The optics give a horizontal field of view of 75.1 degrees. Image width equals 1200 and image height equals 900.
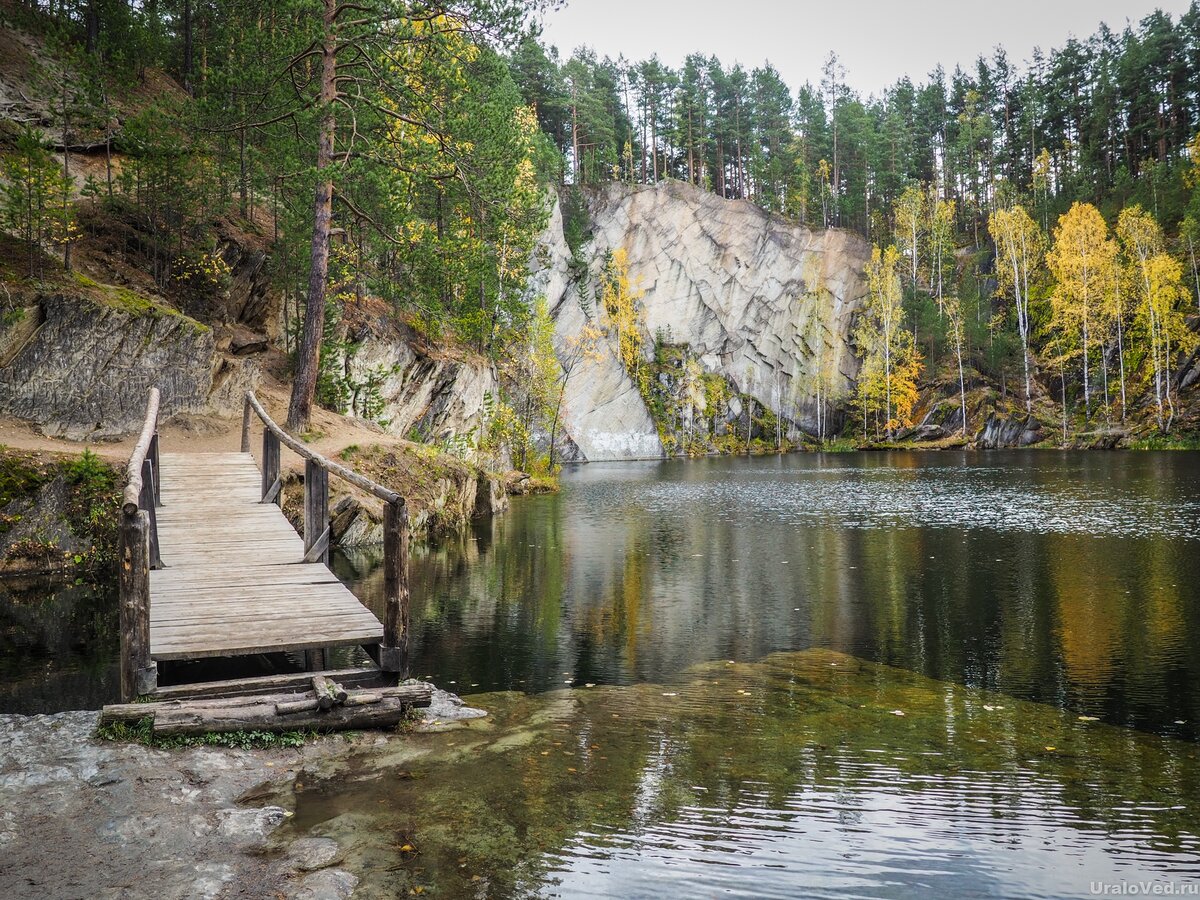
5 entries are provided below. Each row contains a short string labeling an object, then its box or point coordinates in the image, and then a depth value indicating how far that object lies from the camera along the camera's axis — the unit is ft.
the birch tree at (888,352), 213.46
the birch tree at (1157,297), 162.20
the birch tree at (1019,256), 198.80
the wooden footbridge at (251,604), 21.44
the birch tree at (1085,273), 177.17
